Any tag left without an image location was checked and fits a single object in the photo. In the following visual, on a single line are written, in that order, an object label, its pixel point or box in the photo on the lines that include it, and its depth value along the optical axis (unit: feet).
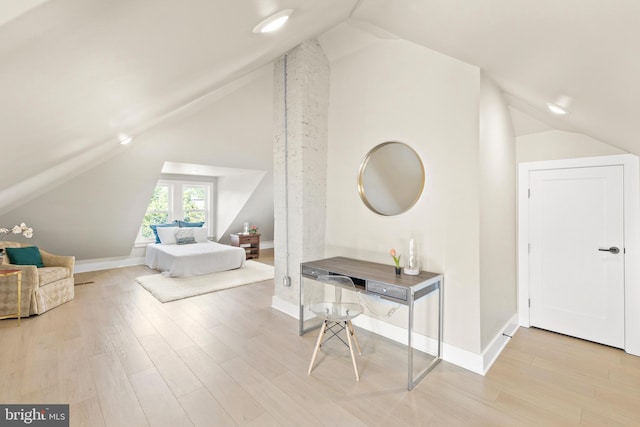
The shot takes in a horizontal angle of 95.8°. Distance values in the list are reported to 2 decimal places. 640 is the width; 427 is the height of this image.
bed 17.84
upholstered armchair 11.21
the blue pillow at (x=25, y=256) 13.00
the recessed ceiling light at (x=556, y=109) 7.53
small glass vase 8.39
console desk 7.25
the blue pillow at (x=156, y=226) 21.95
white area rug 14.79
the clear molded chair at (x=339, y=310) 7.92
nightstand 24.71
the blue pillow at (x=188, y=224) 23.04
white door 9.28
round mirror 9.37
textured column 11.25
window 22.89
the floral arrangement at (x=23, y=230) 12.78
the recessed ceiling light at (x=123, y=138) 10.21
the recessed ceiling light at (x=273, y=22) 5.90
